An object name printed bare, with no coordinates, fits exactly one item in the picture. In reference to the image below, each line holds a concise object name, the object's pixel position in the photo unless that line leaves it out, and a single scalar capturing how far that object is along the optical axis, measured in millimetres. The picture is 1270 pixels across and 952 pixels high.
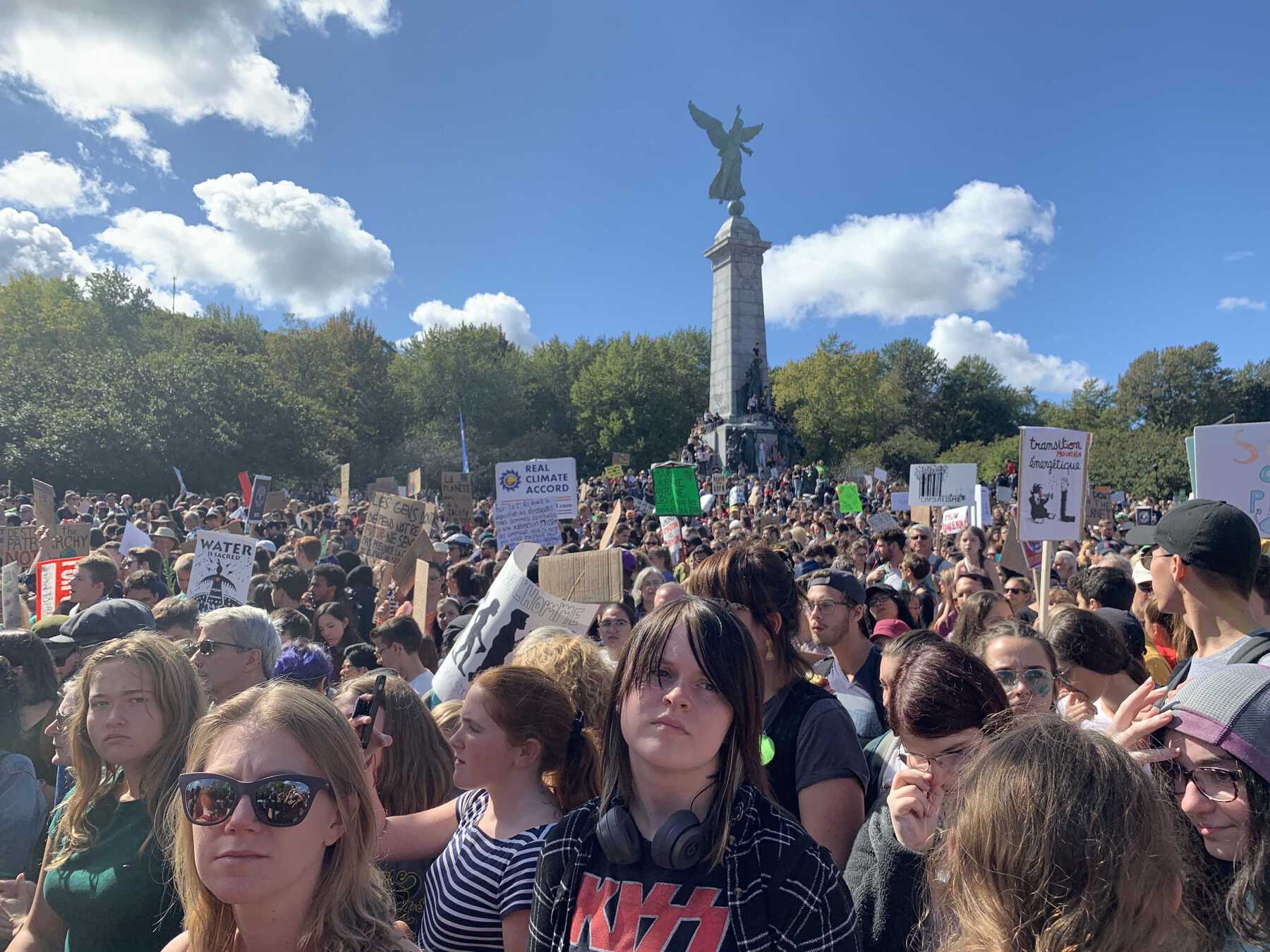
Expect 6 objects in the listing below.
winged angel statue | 38594
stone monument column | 35781
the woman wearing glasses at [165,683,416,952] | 1659
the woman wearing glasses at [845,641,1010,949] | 1926
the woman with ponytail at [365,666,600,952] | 2086
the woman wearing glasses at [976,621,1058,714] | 2773
